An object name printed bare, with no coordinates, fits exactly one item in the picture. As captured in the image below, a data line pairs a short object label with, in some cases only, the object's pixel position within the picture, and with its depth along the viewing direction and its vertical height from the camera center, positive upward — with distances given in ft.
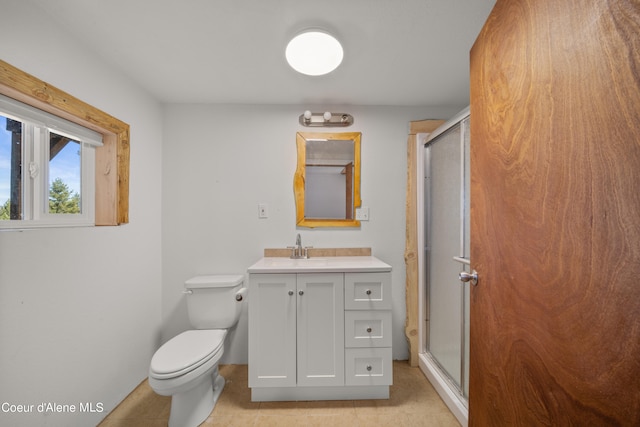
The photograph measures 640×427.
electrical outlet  6.63 +0.02
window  3.58 +0.79
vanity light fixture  6.47 +2.48
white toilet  4.09 -2.48
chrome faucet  6.41 -0.93
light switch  6.56 +0.14
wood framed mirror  6.58 +0.93
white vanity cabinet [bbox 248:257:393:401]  4.94 -2.23
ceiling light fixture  4.10 +2.85
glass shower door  4.55 -0.76
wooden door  1.40 +0.00
